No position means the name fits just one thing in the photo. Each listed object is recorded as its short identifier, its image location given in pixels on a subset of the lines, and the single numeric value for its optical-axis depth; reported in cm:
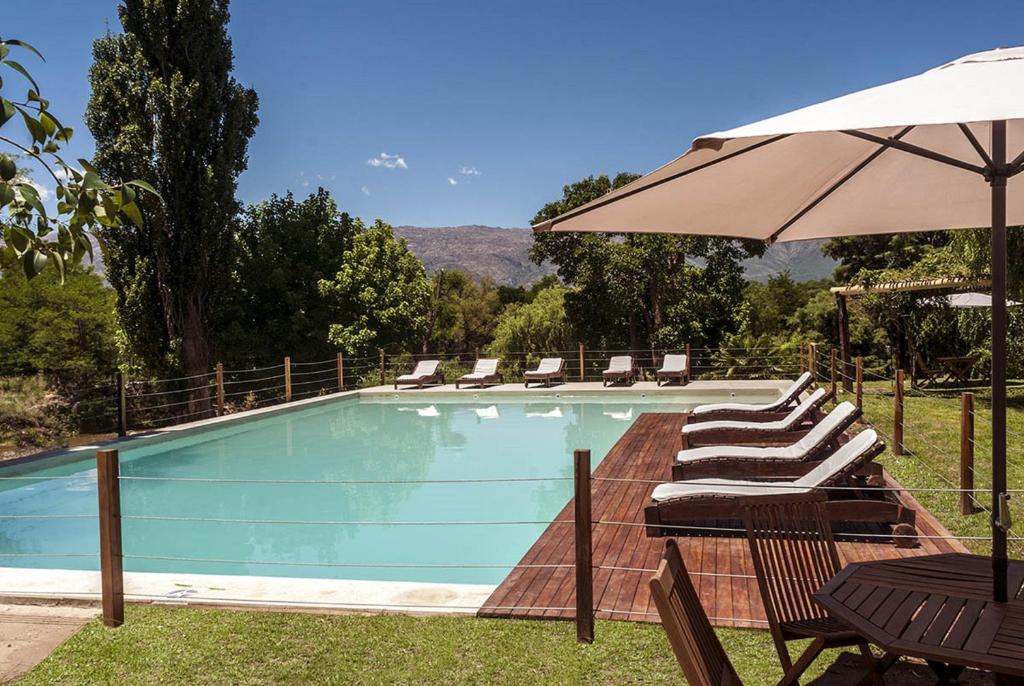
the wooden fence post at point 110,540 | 390
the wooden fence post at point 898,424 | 748
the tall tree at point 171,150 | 1534
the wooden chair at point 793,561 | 275
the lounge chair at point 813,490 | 493
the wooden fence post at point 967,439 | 535
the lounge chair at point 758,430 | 741
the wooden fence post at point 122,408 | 1040
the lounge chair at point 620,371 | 1561
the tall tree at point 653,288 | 1947
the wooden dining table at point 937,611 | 198
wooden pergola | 1130
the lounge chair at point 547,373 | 1589
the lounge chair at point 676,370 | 1526
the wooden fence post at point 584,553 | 356
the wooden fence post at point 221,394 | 1208
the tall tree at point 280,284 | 2062
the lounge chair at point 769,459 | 585
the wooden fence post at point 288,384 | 1399
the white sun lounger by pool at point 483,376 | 1623
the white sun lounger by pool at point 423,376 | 1648
